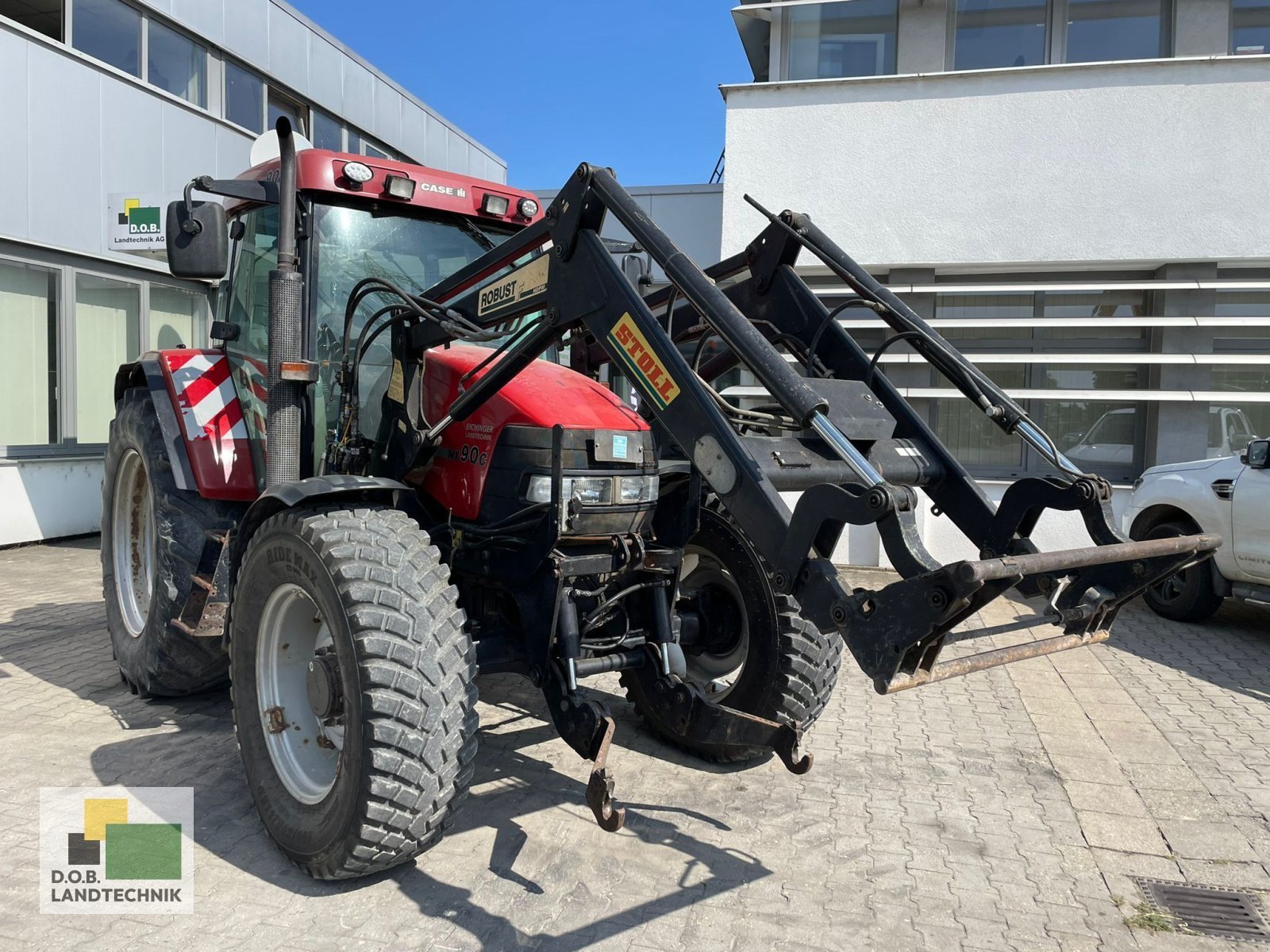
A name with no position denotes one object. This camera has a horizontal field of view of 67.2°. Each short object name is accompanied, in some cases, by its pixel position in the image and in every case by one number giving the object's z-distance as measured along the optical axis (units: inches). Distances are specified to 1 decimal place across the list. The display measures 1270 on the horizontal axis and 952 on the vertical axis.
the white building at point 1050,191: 344.8
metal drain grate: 122.0
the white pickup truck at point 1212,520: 273.9
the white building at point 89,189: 358.9
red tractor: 112.8
